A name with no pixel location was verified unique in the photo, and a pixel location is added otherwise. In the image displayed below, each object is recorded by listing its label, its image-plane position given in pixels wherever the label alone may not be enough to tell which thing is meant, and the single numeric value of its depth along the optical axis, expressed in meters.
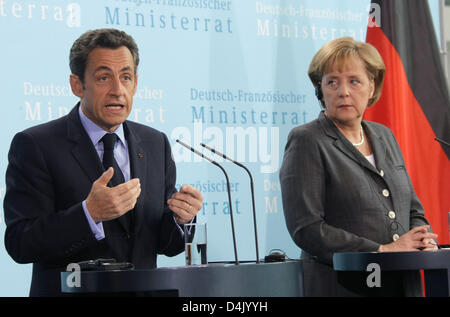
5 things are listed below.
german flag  9.91
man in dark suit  5.45
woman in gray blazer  6.54
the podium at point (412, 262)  5.64
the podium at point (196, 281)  4.67
